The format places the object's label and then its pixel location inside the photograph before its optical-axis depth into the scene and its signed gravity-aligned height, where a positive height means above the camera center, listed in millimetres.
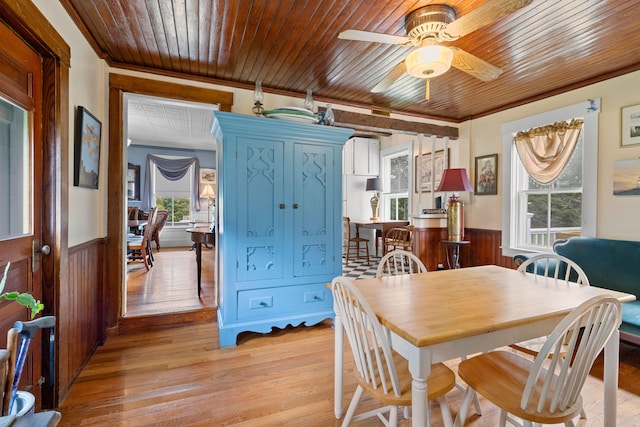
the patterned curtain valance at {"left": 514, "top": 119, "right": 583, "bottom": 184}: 3059 +659
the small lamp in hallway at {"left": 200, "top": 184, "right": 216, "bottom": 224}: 7268 +365
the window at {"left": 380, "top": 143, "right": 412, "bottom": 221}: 5984 +547
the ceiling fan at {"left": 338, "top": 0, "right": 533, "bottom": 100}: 1614 +938
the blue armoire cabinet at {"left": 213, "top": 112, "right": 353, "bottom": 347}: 2539 -112
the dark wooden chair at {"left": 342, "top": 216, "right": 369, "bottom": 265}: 5715 -759
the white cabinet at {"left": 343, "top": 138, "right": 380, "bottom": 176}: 6383 +1090
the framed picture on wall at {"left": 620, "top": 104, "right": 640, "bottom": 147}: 2625 +738
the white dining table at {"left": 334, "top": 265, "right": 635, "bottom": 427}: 1102 -438
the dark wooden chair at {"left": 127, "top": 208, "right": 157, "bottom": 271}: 4613 -532
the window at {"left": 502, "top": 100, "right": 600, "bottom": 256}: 2941 +161
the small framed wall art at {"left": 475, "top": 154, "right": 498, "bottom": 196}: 3816 +440
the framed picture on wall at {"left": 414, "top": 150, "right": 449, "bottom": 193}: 4409 +642
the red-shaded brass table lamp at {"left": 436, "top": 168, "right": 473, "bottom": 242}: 3570 +100
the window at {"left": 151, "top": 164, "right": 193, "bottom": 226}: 7438 +279
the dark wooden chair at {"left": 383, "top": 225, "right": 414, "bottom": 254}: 4938 -496
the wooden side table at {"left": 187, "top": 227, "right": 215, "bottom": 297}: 3264 -306
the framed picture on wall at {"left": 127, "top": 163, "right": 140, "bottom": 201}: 6961 +575
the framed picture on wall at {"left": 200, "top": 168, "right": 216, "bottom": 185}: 7633 +778
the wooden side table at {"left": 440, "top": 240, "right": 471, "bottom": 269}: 3636 -529
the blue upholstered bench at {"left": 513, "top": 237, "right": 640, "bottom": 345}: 2495 -437
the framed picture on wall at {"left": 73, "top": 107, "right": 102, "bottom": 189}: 2021 +401
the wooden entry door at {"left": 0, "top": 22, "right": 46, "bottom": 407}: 1385 +130
